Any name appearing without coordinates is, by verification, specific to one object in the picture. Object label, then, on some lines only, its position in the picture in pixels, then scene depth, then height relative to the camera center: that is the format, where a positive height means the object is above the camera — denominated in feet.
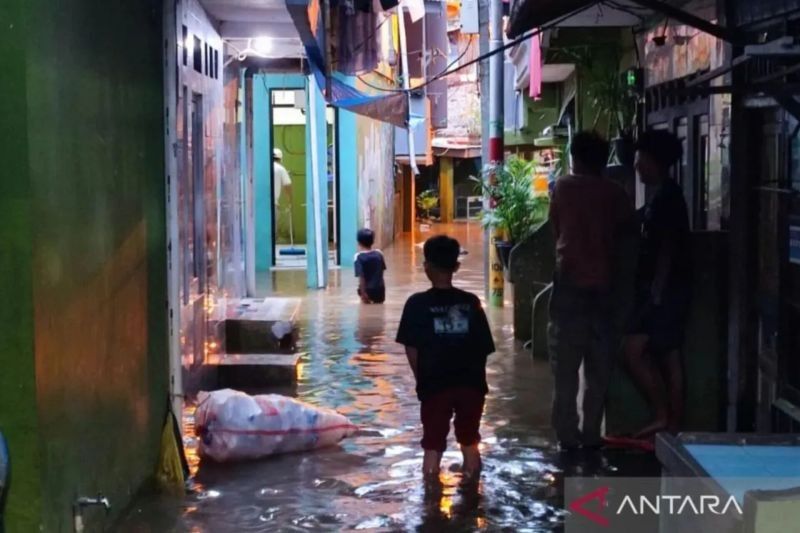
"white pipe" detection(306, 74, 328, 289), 53.26 +1.44
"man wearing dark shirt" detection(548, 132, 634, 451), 21.83 -1.84
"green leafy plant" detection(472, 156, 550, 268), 41.09 -0.67
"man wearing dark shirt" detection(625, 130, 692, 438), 21.85 -1.97
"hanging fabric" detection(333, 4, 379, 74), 41.50 +5.55
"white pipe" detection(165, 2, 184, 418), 20.92 -0.02
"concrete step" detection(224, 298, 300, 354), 33.71 -4.14
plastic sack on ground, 21.70 -4.50
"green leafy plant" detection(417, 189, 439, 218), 125.18 -1.22
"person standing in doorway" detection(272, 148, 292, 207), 63.52 +0.81
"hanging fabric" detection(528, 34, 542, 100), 40.70 +4.50
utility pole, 45.24 +2.74
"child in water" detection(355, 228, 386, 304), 44.88 -3.15
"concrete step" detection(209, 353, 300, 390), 29.04 -4.59
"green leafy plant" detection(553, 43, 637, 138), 36.11 +3.37
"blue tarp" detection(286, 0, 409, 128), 29.64 +3.47
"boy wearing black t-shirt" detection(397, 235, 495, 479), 20.01 -2.75
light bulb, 37.06 +4.92
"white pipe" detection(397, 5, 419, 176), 75.90 +9.51
